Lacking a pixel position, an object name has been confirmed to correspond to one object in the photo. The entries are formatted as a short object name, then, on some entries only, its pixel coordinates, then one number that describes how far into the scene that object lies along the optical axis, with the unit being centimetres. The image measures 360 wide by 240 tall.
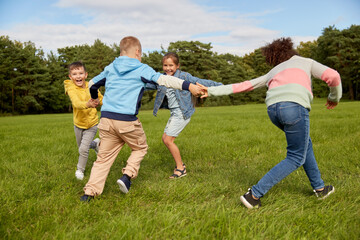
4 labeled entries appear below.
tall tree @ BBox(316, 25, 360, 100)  4944
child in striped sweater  306
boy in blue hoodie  345
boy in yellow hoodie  475
